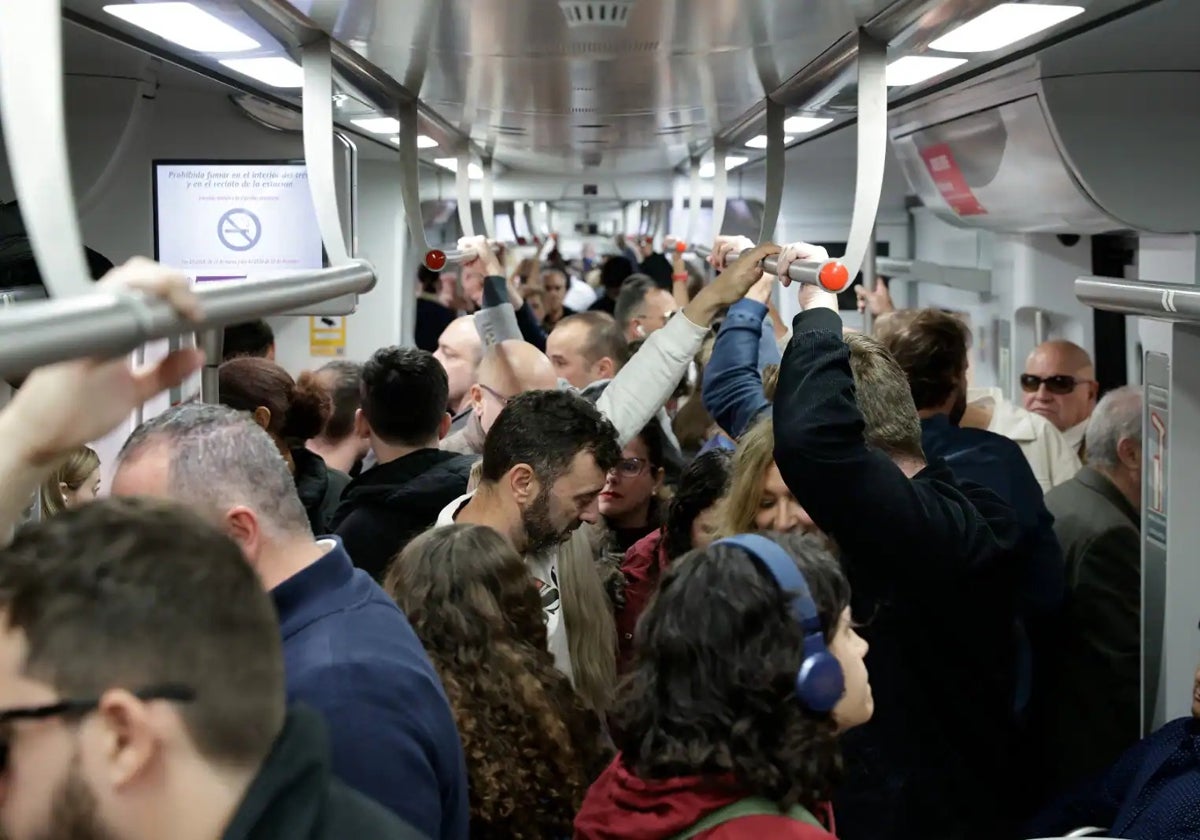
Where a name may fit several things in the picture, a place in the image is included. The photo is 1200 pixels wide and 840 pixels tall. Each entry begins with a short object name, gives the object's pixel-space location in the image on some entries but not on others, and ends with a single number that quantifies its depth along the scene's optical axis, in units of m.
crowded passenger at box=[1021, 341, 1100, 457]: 5.31
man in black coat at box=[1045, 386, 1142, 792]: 3.38
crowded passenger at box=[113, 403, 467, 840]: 1.80
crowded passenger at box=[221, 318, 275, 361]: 4.97
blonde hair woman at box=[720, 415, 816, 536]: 2.71
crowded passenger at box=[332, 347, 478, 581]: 3.29
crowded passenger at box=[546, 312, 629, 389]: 5.21
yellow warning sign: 7.38
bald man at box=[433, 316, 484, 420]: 5.36
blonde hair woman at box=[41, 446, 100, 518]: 2.97
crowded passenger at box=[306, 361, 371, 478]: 4.95
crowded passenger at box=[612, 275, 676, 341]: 6.69
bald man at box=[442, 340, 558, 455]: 4.06
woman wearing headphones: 1.67
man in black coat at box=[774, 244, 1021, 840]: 2.36
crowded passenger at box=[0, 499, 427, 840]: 1.17
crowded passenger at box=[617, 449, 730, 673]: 3.11
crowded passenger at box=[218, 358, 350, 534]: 3.89
